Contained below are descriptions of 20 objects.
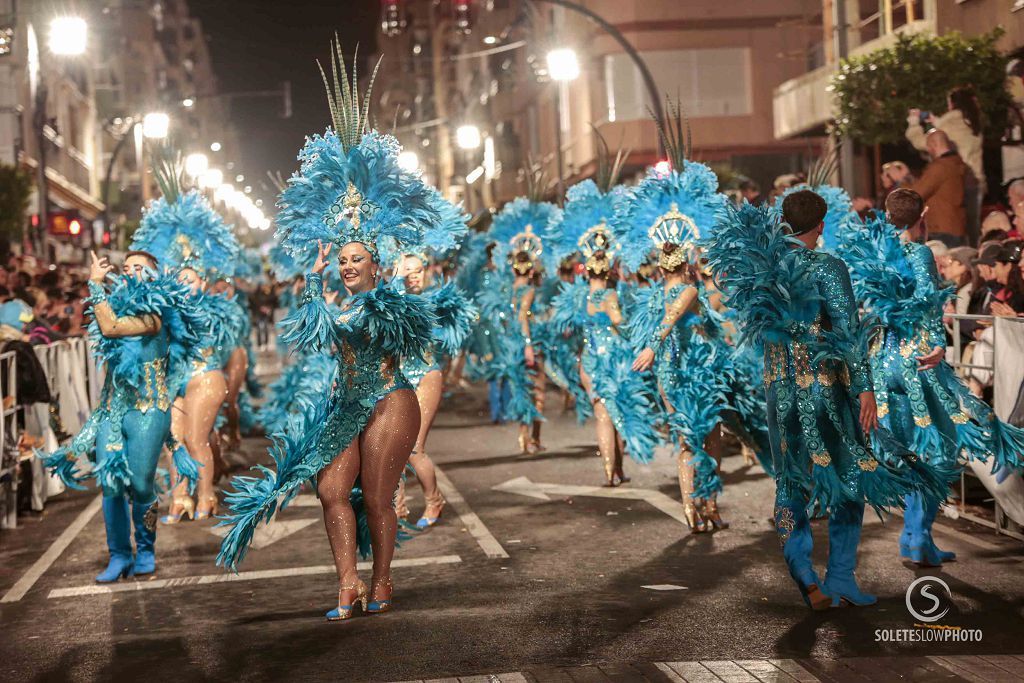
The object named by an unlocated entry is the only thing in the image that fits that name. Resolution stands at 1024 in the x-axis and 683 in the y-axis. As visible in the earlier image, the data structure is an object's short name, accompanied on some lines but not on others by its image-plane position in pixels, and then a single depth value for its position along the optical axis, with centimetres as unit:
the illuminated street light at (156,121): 2619
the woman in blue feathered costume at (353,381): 743
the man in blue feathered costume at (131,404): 906
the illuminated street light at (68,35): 2339
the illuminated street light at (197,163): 3981
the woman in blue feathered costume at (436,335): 894
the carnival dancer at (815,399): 733
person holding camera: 1661
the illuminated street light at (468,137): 4319
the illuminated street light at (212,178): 4459
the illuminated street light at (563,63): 2644
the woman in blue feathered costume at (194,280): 1138
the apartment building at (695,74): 4216
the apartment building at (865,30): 1827
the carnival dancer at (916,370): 830
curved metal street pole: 2380
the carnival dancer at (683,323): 990
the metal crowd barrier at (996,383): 938
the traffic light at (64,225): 3005
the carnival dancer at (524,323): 1504
